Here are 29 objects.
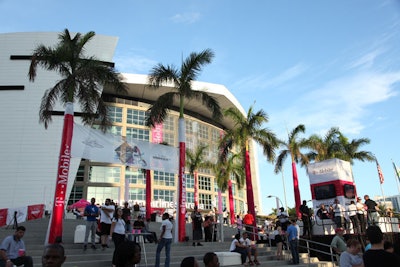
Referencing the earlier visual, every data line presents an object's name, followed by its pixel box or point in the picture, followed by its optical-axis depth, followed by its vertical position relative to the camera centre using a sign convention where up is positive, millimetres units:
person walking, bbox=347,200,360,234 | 16312 +753
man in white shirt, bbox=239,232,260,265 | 12727 -439
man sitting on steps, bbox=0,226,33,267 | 7821 -136
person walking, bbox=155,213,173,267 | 10742 +48
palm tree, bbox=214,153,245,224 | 39312 +7133
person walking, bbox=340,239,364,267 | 6020 -428
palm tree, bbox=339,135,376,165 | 34781 +8152
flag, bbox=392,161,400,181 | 29958 +5156
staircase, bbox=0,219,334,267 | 10773 -466
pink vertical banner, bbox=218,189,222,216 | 31475 +3378
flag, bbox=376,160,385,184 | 28995 +4807
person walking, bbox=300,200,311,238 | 16688 +760
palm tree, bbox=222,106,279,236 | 25938 +7476
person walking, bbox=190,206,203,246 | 15632 +468
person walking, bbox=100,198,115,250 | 12359 +727
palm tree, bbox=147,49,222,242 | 19672 +8828
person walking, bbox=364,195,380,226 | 16720 +1089
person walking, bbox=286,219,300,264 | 13250 -264
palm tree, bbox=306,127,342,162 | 33406 +8420
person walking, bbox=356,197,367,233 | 16322 +821
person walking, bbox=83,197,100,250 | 12279 +816
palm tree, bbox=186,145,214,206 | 39875 +8562
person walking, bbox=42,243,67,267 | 2859 -118
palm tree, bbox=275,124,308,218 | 32647 +7952
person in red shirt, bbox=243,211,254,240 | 18798 +841
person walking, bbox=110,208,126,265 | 11094 +357
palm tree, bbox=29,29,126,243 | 15992 +7607
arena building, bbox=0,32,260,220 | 49500 +16008
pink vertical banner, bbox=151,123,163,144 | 61247 +18263
